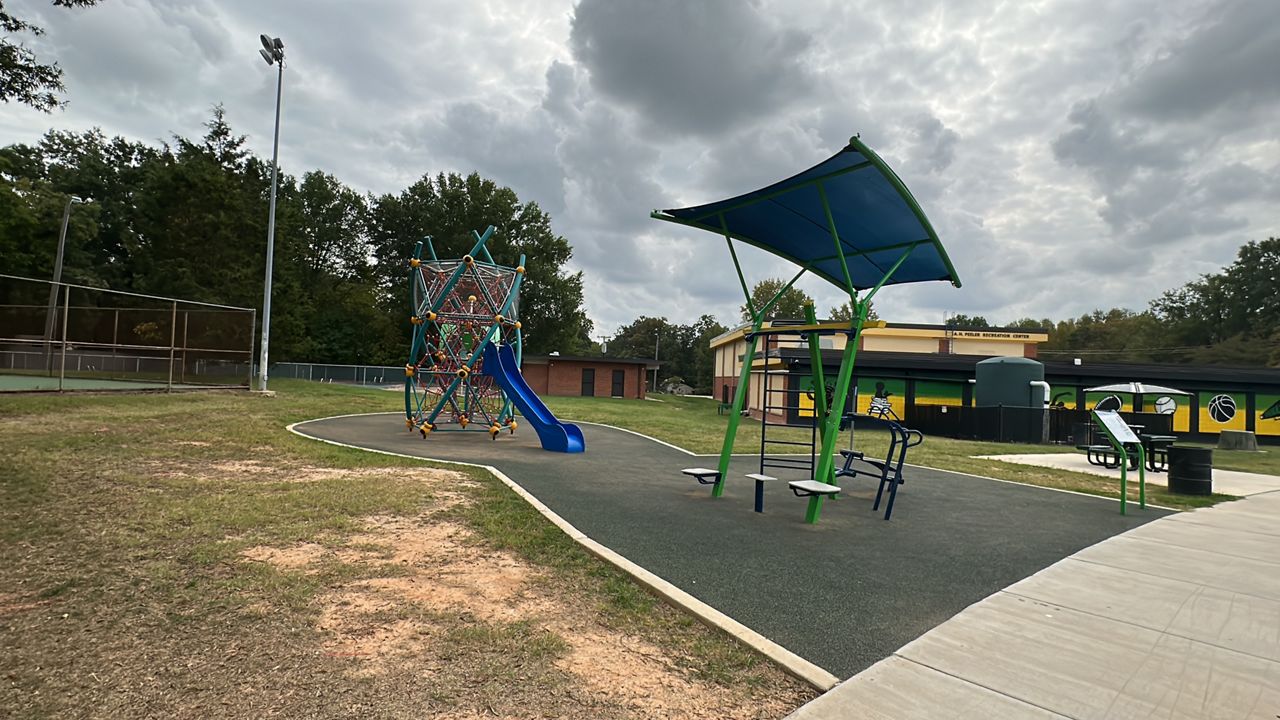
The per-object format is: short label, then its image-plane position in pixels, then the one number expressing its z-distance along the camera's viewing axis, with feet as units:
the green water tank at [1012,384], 71.87
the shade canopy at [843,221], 22.34
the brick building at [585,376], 146.00
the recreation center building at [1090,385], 83.92
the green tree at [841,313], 238.99
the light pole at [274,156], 72.74
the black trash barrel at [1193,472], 32.42
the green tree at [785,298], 224.74
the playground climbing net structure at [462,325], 45.55
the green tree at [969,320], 309.83
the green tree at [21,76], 32.07
